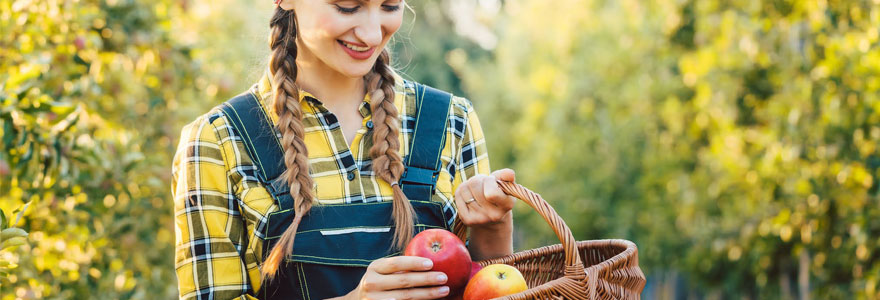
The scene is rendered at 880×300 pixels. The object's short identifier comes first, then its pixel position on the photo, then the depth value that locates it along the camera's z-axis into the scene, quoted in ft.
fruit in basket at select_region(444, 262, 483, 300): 6.01
